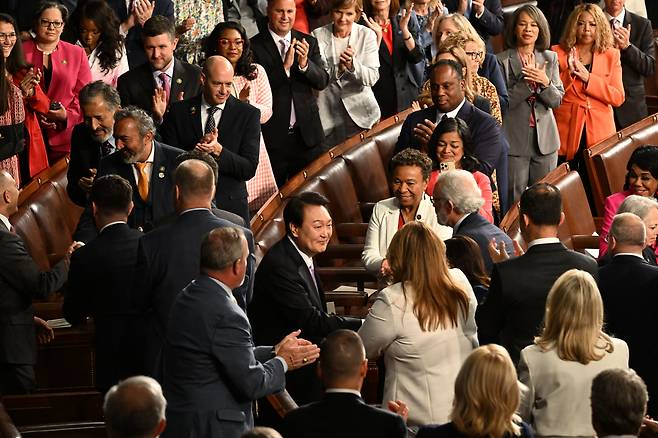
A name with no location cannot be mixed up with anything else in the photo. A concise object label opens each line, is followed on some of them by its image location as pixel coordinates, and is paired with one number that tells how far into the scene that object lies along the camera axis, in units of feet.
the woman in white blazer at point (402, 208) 48.14
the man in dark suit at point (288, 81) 63.67
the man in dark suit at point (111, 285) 42.04
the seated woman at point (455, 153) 52.54
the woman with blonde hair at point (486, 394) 30.48
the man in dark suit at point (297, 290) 41.86
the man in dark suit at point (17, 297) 43.65
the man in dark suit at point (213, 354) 34.76
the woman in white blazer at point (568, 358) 34.71
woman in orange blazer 70.69
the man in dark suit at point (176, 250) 39.70
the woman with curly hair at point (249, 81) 59.26
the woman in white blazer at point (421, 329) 36.86
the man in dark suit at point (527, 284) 38.27
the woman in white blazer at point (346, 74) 66.69
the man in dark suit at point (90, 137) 50.90
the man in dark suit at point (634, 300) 40.01
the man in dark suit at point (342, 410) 31.71
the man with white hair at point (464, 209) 45.06
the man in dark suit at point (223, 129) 52.90
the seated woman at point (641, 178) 53.83
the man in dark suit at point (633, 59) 75.51
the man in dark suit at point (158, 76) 57.88
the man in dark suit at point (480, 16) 77.49
